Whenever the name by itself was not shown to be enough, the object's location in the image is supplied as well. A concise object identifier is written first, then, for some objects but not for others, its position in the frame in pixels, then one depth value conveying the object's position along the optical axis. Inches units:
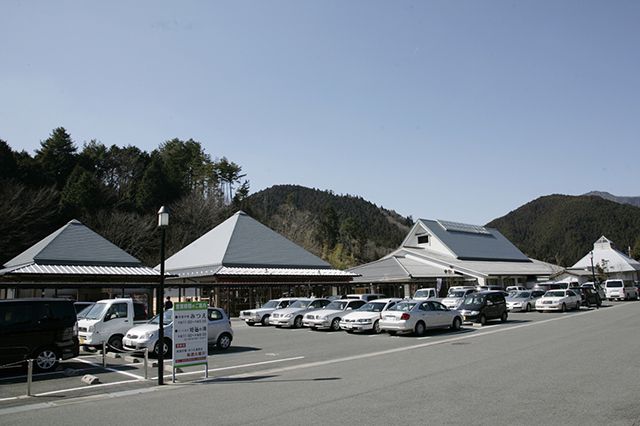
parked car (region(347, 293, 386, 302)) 1299.2
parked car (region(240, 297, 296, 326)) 1194.6
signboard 502.0
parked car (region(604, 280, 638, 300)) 1975.9
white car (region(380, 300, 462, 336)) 857.5
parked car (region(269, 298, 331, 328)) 1102.6
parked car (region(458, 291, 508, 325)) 1065.5
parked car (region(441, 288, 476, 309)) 1348.4
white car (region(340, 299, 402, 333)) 925.2
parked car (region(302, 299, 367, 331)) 1019.3
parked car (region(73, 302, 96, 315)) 874.8
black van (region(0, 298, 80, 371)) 540.1
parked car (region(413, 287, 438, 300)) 1485.0
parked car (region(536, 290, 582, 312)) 1398.9
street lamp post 480.1
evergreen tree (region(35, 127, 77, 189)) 2495.1
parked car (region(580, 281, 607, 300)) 1690.2
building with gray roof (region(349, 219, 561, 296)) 2124.8
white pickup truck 698.8
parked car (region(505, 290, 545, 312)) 1449.3
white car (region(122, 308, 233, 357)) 636.1
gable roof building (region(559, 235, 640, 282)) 3406.3
